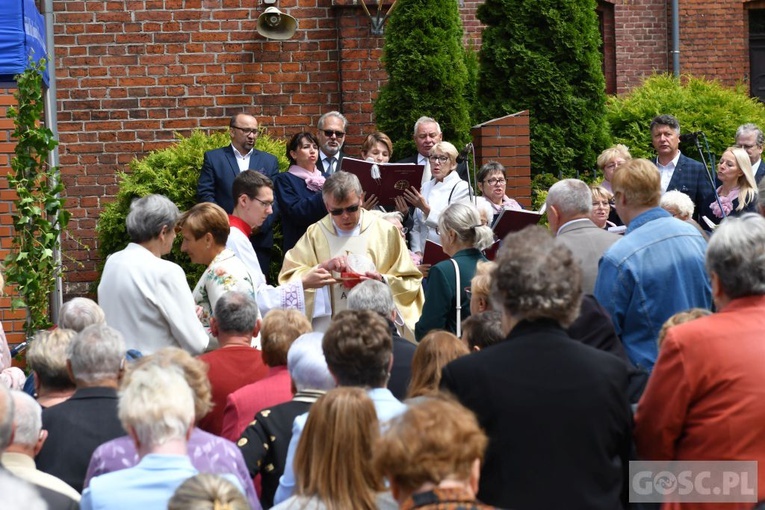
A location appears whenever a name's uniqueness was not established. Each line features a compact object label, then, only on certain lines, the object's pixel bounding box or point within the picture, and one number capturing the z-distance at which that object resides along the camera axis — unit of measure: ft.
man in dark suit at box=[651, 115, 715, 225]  52.64
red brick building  60.55
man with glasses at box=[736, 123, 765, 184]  56.88
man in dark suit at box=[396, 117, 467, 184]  52.11
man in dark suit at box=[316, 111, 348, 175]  52.35
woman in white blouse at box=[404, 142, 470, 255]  49.17
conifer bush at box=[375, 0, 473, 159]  57.80
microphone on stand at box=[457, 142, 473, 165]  47.91
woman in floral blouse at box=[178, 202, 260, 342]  35.89
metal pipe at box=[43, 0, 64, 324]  57.16
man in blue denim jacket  28.86
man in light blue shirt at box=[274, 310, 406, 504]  22.50
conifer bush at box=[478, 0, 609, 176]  60.99
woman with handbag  35.26
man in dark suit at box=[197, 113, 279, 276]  51.39
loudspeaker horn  59.86
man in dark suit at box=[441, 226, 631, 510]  19.44
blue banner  43.11
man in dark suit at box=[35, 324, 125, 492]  24.70
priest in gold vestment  41.98
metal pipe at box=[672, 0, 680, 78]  93.25
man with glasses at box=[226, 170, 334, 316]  39.94
